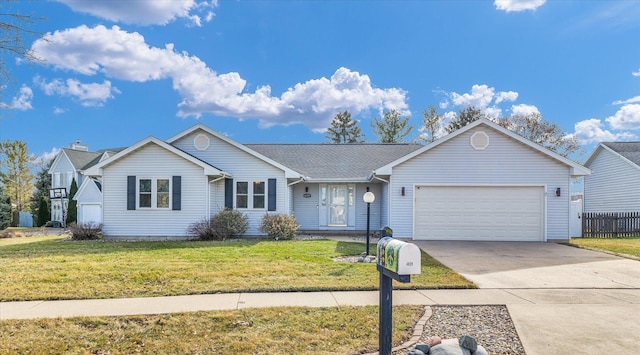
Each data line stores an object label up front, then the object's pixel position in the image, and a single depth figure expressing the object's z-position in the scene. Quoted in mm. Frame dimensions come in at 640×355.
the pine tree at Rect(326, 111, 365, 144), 43125
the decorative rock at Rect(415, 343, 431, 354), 3775
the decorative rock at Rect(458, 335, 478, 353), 3744
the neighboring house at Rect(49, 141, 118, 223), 29266
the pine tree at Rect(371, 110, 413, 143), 38594
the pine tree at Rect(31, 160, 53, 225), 31566
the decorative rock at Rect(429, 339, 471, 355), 3608
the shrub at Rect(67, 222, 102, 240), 14602
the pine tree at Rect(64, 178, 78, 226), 26969
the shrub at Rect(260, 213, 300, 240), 14469
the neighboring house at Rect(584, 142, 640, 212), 20453
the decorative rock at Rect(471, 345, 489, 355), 3764
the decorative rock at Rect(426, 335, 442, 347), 3888
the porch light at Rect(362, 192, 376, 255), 10273
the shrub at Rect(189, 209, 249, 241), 14156
